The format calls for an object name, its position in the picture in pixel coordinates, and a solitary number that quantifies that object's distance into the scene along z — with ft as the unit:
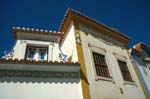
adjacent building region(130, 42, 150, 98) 47.44
